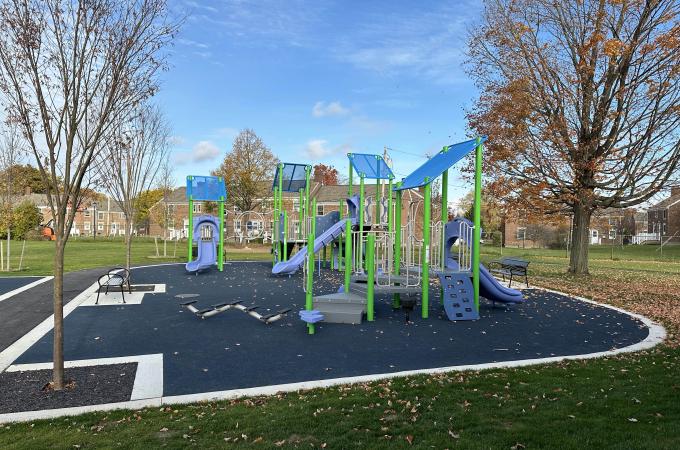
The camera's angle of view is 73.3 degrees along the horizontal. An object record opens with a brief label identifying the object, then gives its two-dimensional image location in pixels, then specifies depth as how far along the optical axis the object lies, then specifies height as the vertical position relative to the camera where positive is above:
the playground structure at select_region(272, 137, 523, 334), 9.58 -0.82
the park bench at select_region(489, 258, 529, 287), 14.22 -0.91
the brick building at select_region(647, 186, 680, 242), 62.00 +2.71
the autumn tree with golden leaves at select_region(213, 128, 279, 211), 45.53 +6.51
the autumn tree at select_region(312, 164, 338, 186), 80.62 +10.89
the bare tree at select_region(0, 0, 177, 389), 5.13 +1.77
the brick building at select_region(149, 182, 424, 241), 48.06 +3.26
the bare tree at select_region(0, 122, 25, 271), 18.62 +2.19
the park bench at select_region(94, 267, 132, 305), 12.39 -1.41
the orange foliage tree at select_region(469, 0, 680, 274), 16.20 +4.72
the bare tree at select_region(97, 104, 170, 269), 14.23 +1.75
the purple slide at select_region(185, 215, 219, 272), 18.98 -0.29
